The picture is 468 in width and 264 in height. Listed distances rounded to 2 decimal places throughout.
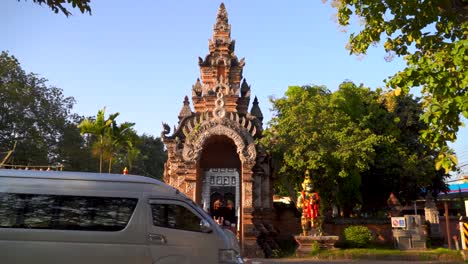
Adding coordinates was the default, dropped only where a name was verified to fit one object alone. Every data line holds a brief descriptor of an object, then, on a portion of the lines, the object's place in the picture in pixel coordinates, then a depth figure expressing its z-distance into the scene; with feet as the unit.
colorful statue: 54.24
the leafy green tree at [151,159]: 150.25
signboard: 58.13
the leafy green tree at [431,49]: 22.79
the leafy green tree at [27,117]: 96.43
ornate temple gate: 62.03
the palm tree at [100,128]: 76.54
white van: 20.77
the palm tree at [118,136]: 79.16
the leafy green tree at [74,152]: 107.14
